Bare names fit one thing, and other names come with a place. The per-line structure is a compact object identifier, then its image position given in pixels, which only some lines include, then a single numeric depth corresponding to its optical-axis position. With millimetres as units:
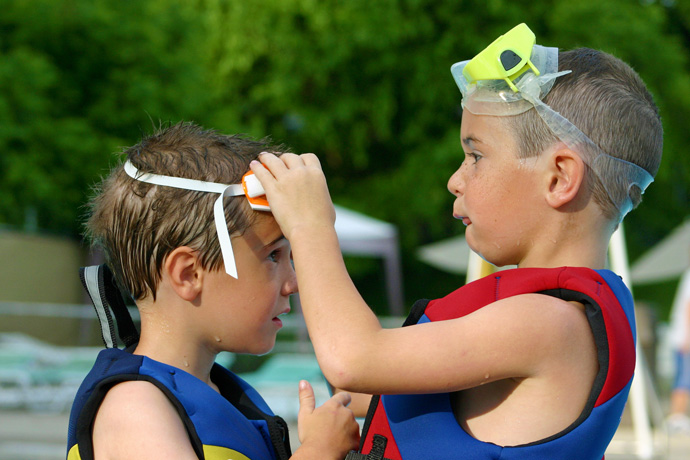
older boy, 1582
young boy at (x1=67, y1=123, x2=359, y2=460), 1879
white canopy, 15195
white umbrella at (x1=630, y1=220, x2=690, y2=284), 14240
